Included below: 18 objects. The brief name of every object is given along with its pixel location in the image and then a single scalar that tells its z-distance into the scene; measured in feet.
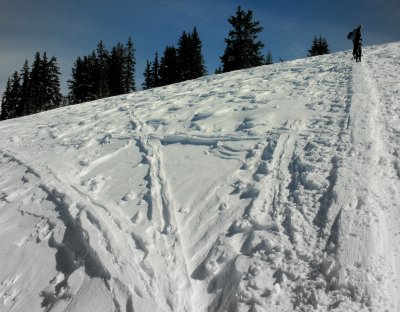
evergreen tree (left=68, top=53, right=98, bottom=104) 152.87
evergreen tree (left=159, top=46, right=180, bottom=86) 146.00
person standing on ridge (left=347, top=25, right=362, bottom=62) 45.09
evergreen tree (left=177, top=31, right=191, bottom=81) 141.90
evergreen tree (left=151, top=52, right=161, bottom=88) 169.05
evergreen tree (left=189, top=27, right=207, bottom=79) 140.46
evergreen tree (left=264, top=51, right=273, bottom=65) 215.82
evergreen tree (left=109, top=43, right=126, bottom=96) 159.84
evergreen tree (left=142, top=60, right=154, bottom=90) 174.70
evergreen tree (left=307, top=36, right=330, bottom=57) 153.15
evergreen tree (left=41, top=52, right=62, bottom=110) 165.68
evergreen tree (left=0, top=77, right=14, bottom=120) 197.02
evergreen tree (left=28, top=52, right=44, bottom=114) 164.96
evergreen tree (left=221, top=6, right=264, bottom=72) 118.83
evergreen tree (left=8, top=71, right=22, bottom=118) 189.68
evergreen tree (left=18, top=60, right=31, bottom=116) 174.73
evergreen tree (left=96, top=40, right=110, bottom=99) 156.66
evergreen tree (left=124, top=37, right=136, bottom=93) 168.25
